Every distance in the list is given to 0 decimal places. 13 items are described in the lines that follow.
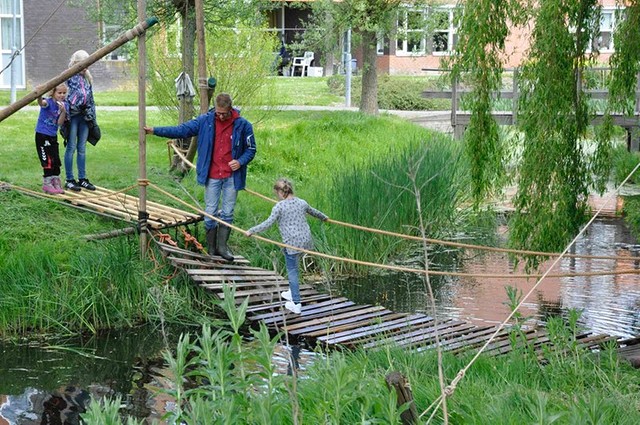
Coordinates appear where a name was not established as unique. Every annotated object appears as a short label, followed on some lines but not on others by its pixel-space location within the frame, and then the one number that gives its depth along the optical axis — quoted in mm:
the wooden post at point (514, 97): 17833
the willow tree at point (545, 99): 9055
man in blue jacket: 10023
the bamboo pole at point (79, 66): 7582
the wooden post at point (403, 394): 4715
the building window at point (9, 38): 28750
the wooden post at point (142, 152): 10125
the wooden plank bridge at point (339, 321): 8281
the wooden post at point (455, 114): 19938
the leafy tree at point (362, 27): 22516
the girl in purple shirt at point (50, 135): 11109
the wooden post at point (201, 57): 11117
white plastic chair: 36312
